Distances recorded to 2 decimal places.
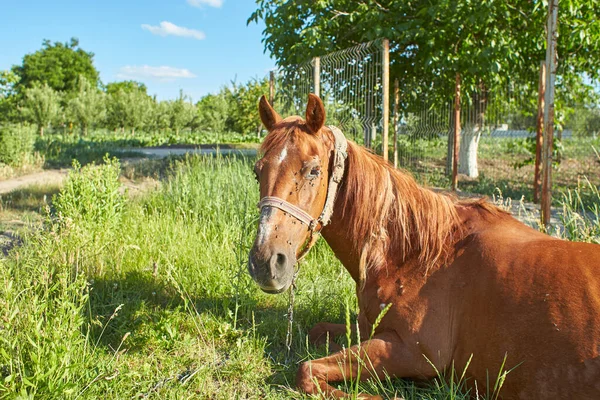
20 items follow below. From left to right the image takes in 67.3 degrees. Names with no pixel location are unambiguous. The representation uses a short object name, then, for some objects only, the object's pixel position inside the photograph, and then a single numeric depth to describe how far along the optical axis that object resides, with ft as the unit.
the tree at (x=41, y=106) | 111.04
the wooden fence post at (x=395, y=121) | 30.09
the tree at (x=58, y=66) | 202.18
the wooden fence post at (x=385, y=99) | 19.38
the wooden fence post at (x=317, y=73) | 22.46
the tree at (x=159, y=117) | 131.75
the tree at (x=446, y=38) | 29.55
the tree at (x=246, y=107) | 94.41
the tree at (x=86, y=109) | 120.78
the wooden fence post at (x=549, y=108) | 16.25
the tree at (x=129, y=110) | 129.59
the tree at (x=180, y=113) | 132.16
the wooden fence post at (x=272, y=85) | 30.42
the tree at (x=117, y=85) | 262.36
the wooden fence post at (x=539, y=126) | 26.25
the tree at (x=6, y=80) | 53.88
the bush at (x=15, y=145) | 46.62
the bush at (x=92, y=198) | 16.34
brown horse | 7.14
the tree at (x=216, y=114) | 123.95
